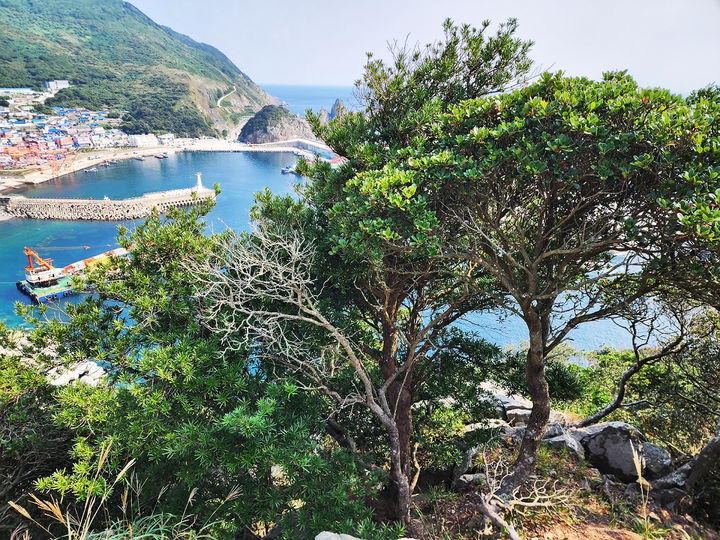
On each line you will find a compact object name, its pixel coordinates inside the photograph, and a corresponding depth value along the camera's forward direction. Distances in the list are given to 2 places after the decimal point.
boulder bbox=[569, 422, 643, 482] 5.65
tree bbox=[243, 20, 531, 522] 4.29
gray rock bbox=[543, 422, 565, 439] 6.57
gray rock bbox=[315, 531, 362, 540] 3.12
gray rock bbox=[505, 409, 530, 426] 8.62
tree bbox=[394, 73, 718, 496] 3.46
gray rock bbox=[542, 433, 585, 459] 6.07
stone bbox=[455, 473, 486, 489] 5.79
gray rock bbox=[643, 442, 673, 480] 5.49
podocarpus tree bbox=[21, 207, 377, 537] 4.27
